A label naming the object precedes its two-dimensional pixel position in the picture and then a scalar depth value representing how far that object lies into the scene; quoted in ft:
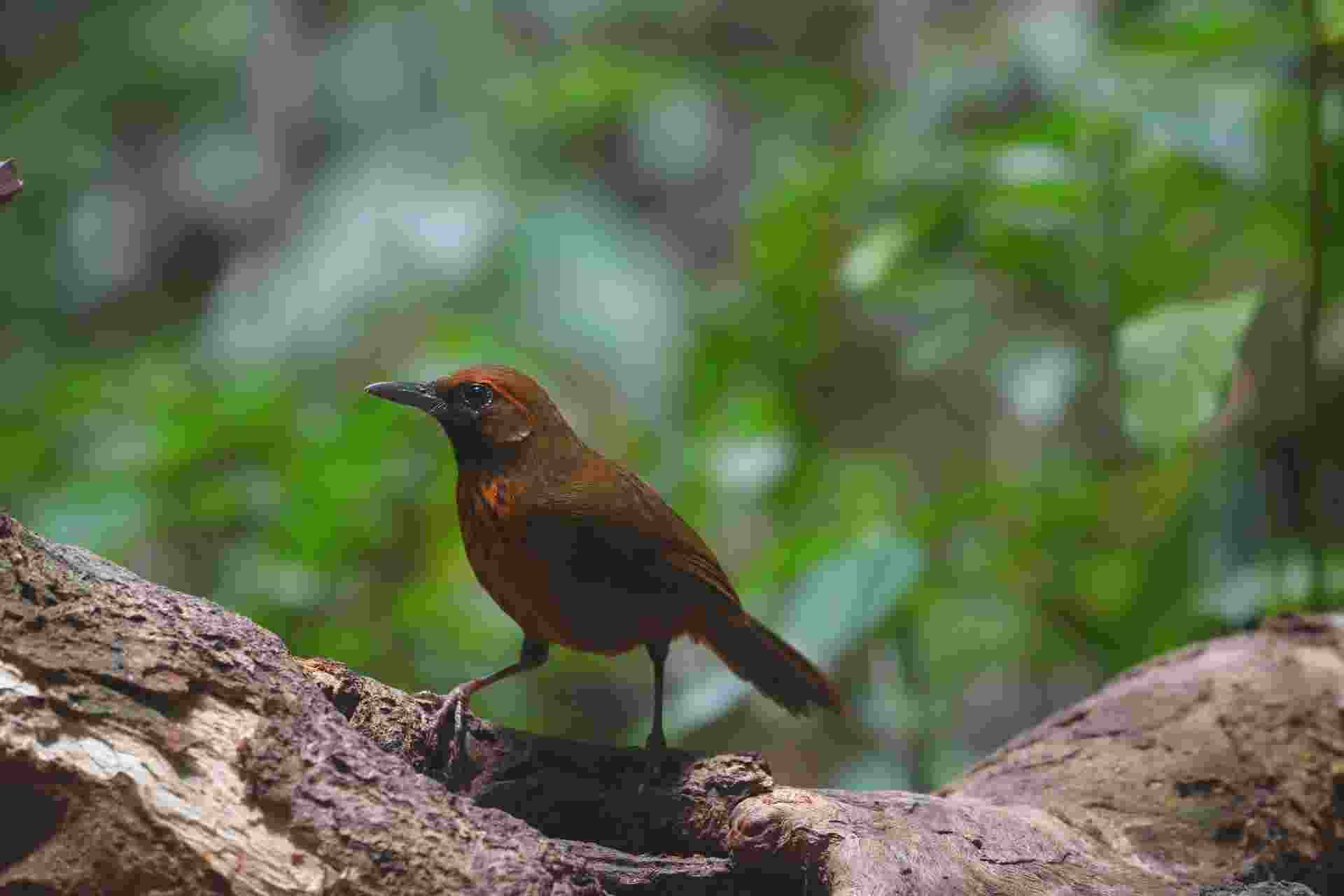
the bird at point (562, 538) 17.19
